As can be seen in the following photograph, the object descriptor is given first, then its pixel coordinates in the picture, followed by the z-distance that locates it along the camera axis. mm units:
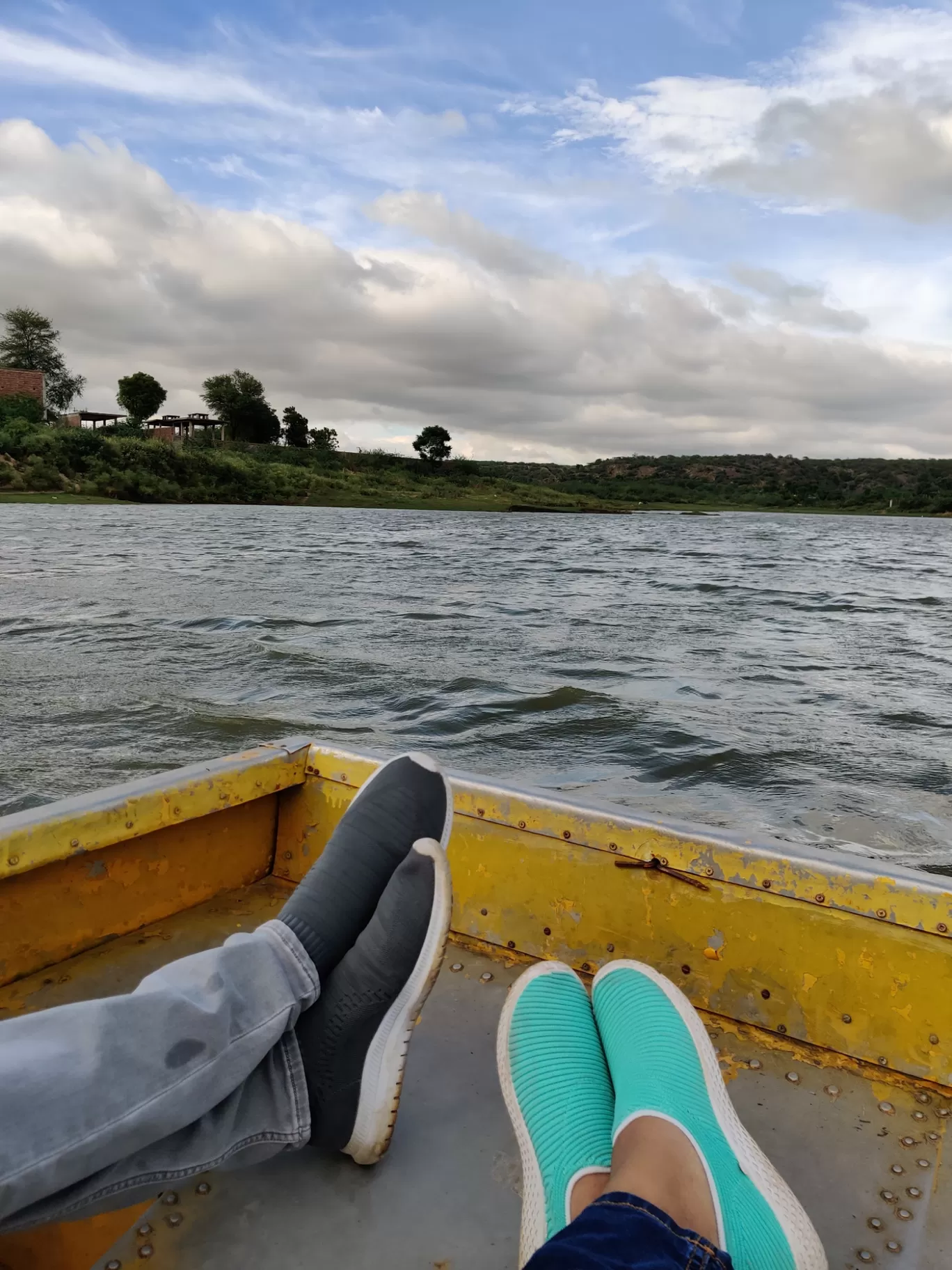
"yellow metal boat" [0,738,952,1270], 1250
